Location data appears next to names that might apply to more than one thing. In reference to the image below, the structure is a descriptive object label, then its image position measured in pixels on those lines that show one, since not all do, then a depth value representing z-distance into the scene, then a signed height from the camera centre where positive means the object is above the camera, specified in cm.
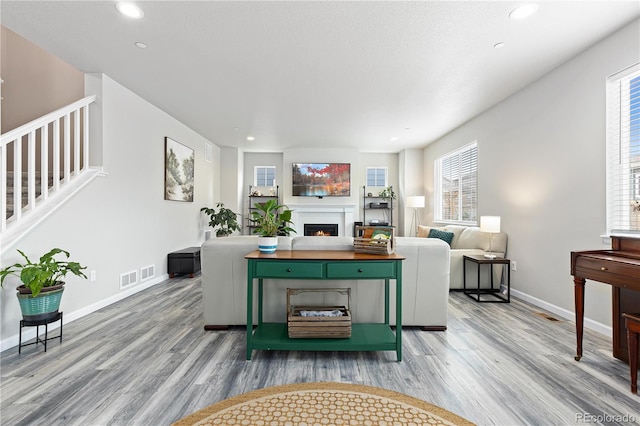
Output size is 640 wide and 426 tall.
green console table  205 -45
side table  350 -99
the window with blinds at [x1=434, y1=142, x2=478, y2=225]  499 +54
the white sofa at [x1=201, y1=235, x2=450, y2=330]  254 -66
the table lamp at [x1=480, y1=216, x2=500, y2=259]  361 -14
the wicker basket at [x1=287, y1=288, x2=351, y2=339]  210 -85
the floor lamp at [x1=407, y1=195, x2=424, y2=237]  637 +15
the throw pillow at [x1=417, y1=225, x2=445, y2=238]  541 -36
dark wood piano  185 -43
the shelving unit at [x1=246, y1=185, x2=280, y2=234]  748 +43
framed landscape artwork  457 +74
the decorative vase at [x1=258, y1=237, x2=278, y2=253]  228 -25
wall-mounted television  698 +85
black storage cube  462 -83
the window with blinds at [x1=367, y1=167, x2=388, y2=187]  763 +102
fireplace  718 -38
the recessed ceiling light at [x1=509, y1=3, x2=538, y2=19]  214 +158
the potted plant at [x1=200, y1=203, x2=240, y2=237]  611 -16
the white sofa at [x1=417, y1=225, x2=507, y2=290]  392 -73
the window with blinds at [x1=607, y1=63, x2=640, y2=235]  240 +55
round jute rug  145 -108
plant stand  218 -87
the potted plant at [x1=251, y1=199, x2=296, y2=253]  229 -12
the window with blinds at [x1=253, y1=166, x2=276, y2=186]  766 +104
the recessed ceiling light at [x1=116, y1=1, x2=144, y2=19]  214 +159
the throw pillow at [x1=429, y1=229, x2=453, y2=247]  466 -37
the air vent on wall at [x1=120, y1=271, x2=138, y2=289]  359 -87
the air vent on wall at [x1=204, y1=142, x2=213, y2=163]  619 +137
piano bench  167 -79
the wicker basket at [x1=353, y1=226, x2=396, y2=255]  222 -22
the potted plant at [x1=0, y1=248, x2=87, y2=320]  211 -60
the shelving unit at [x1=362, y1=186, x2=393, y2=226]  747 +11
